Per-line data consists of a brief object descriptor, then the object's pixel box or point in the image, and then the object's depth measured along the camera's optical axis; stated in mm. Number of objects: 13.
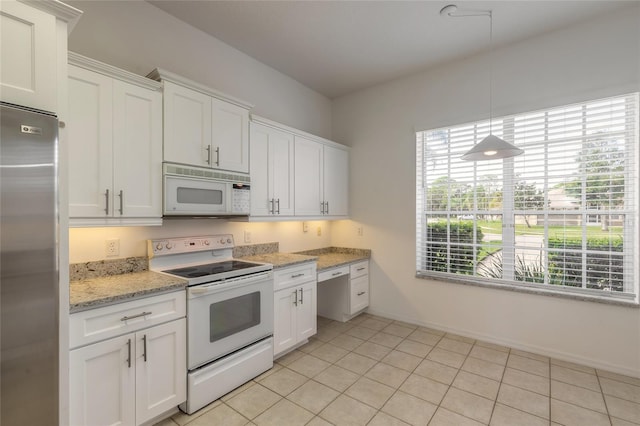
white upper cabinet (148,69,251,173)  2219
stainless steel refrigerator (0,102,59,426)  1205
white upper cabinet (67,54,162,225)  1794
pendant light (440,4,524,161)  2123
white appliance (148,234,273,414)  2053
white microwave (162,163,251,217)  2217
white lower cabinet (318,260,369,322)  3666
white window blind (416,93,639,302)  2553
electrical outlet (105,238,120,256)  2148
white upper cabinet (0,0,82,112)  1262
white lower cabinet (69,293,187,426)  1587
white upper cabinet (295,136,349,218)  3387
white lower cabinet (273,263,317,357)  2727
